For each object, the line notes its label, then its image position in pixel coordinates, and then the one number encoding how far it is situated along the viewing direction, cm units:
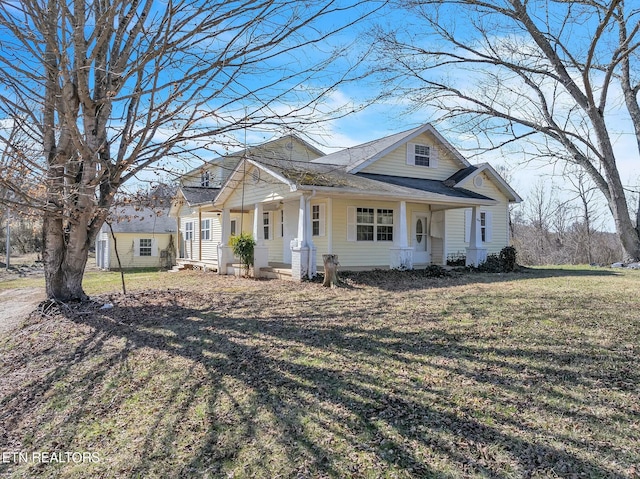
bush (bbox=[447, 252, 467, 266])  1681
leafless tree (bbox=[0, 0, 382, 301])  587
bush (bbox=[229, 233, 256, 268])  1476
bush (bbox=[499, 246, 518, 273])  1561
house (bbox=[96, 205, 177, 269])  2602
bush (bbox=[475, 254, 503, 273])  1545
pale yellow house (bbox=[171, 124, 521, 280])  1327
